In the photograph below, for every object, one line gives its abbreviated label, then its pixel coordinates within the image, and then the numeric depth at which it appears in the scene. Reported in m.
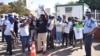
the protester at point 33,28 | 4.90
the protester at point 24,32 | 4.18
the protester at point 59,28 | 5.31
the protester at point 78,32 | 5.15
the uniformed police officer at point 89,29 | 3.49
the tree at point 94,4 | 18.46
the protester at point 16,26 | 5.64
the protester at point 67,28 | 5.35
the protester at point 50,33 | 5.06
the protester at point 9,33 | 4.14
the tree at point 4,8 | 20.87
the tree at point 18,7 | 22.53
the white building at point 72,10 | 9.49
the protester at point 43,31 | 4.45
